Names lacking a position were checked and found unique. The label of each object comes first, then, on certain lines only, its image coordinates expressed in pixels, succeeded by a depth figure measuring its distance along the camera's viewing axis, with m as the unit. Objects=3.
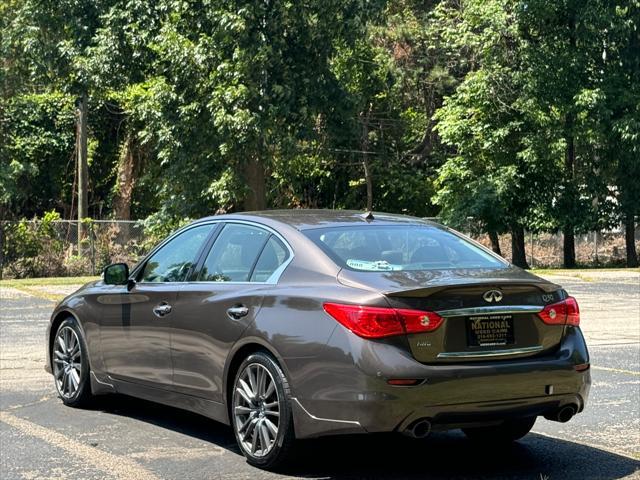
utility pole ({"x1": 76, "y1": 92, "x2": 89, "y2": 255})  39.00
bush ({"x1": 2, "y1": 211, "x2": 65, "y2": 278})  31.86
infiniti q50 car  6.25
